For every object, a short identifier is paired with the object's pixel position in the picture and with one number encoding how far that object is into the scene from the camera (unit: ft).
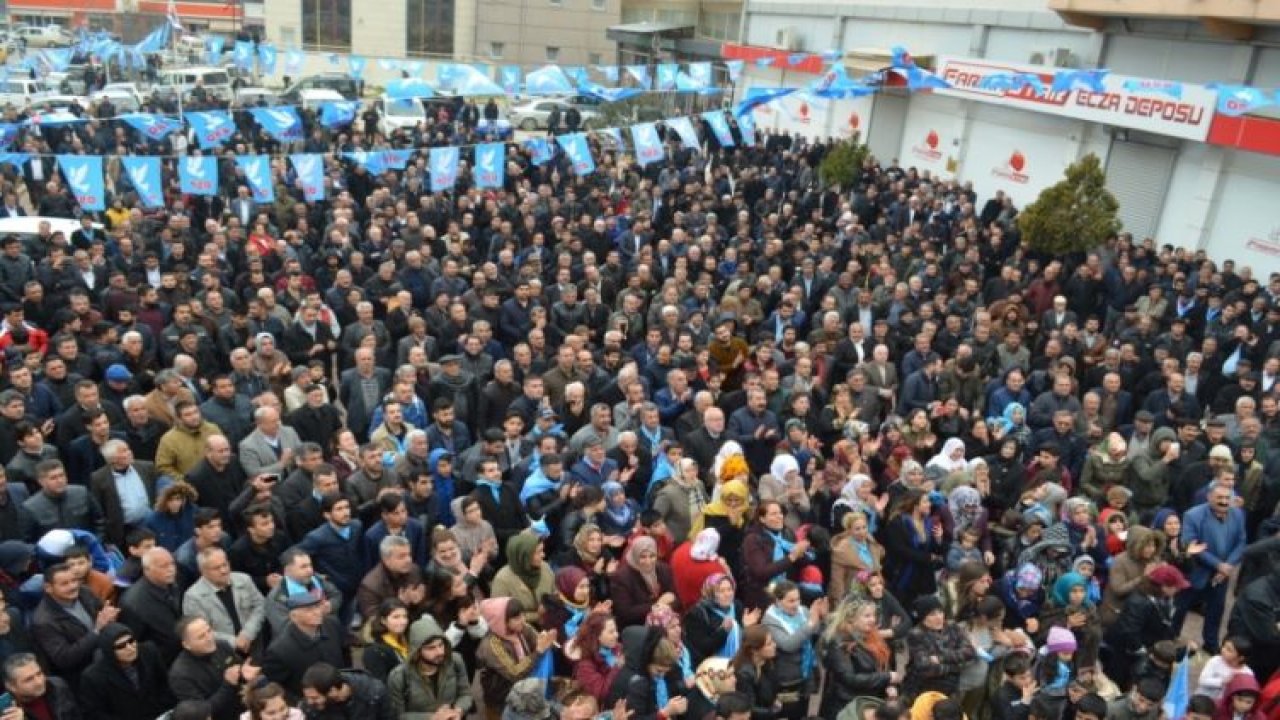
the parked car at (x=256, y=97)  97.30
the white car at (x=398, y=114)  93.35
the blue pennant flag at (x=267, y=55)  85.87
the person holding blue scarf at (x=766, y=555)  20.25
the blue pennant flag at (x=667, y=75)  68.44
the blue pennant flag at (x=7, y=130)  41.96
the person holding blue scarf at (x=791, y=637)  17.83
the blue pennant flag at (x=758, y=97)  49.98
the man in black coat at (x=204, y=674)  15.25
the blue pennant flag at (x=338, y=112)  61.41
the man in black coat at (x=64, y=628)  15.97
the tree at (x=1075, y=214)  44.68
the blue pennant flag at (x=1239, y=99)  42.42
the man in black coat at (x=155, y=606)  16.74
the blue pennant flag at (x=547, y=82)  61.67
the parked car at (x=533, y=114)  106.83
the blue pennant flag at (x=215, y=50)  107.96
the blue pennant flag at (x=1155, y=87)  49.75
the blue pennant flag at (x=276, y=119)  53.01
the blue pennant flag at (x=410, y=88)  59.88
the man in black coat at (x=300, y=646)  16.05
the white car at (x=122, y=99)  91.81
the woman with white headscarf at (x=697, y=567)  19.49
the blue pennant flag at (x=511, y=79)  62.95
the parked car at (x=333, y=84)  110.42
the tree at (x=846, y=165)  62.75
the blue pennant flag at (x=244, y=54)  91.86
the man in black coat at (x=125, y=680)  15.44
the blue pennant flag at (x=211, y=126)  50.03
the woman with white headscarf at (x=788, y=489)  22.03
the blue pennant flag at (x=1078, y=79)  46.88
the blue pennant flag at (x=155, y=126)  51.15
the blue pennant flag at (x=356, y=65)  83.30
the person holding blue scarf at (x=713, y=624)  17.98
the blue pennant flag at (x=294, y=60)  83.05
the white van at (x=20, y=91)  97.04
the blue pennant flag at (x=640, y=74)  80.09
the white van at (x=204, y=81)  105.09
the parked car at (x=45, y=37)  175.52
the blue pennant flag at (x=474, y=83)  58.90
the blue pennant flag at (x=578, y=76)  70.18
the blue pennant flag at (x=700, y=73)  74.43
